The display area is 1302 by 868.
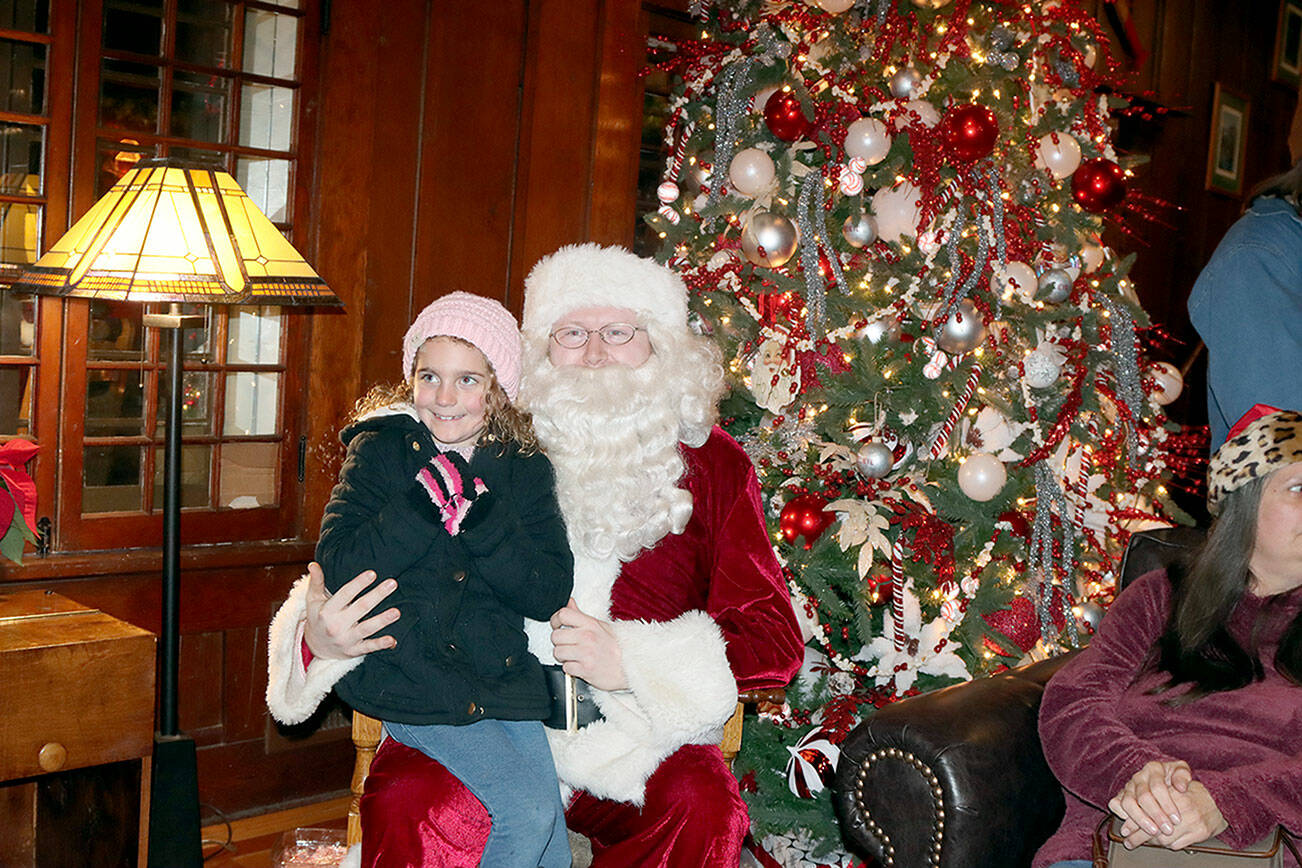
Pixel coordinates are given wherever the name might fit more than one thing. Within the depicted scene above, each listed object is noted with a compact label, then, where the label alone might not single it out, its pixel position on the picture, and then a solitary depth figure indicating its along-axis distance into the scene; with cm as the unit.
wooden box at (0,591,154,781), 227
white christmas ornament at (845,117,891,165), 335
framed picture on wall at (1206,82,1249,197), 625
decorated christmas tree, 330
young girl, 202
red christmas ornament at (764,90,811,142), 344
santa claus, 205
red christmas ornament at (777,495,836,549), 329
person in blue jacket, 222
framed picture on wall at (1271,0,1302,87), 666
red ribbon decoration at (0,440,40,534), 246
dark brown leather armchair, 195
